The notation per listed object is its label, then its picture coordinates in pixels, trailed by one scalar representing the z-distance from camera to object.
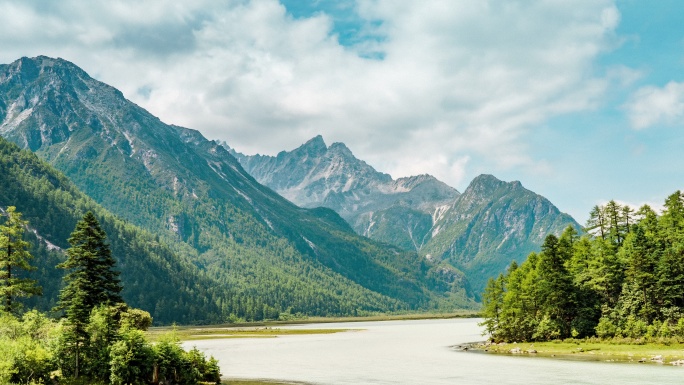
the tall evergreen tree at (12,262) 58.31
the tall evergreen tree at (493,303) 121.94
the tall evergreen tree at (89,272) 60.56
